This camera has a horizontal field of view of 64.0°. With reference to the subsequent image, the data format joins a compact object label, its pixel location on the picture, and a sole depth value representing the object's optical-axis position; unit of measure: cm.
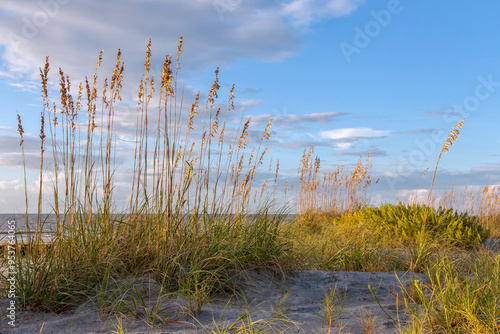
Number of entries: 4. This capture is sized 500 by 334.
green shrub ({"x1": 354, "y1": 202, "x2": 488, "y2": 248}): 632
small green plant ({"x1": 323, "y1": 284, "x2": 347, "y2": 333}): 264
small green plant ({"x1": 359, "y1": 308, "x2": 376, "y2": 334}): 254
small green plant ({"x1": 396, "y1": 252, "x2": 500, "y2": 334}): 238
